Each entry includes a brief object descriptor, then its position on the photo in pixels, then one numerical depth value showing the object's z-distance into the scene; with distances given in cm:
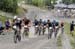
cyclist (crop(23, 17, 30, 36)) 2986
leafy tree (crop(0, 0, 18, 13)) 6234
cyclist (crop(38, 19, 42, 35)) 3522
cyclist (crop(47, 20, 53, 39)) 3135
